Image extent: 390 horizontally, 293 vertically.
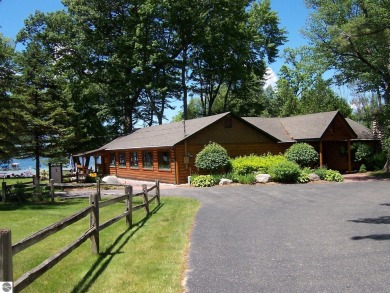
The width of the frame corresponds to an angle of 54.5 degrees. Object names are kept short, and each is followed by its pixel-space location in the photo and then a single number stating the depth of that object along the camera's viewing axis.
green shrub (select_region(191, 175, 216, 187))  23.19
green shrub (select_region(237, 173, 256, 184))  23.05
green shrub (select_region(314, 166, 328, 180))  24.47
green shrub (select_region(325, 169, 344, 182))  24.03
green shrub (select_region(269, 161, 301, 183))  22.94
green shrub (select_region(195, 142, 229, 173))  24.73
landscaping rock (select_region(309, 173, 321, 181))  23.77
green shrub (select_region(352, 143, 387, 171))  31.61
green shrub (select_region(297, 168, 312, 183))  23.27
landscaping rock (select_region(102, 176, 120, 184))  26.62
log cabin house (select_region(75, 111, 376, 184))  26.19
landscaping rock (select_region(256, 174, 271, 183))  23.23
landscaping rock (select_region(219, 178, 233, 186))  23.16
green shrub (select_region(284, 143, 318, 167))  26.98
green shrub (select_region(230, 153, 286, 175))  24.70
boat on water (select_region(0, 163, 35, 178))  48.15
